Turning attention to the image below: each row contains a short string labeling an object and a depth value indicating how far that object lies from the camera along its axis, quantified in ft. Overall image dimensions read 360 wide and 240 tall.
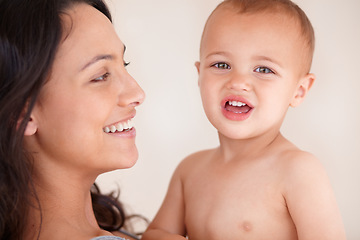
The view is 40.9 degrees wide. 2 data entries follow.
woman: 3.69
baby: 4.36
